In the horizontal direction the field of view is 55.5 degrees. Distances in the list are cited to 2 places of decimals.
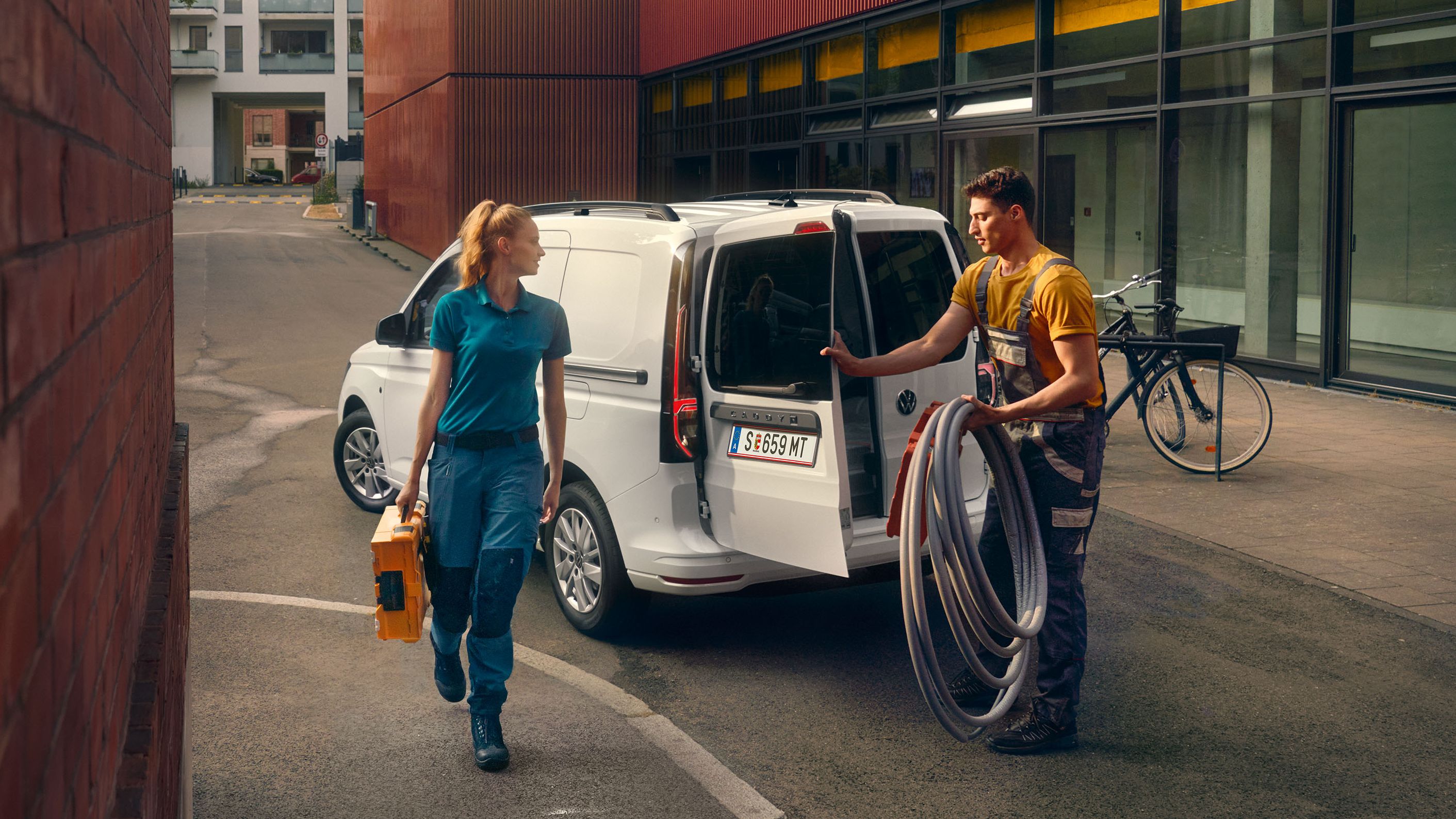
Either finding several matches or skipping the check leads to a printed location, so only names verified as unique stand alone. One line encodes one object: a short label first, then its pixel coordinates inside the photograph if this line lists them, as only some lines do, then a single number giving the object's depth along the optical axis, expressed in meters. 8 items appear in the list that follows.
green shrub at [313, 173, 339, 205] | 52.22
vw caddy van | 5.30
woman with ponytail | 4.72
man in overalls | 4.71
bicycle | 9.36
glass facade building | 12.08
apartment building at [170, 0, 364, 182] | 77.88
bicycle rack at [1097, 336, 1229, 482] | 9.23
